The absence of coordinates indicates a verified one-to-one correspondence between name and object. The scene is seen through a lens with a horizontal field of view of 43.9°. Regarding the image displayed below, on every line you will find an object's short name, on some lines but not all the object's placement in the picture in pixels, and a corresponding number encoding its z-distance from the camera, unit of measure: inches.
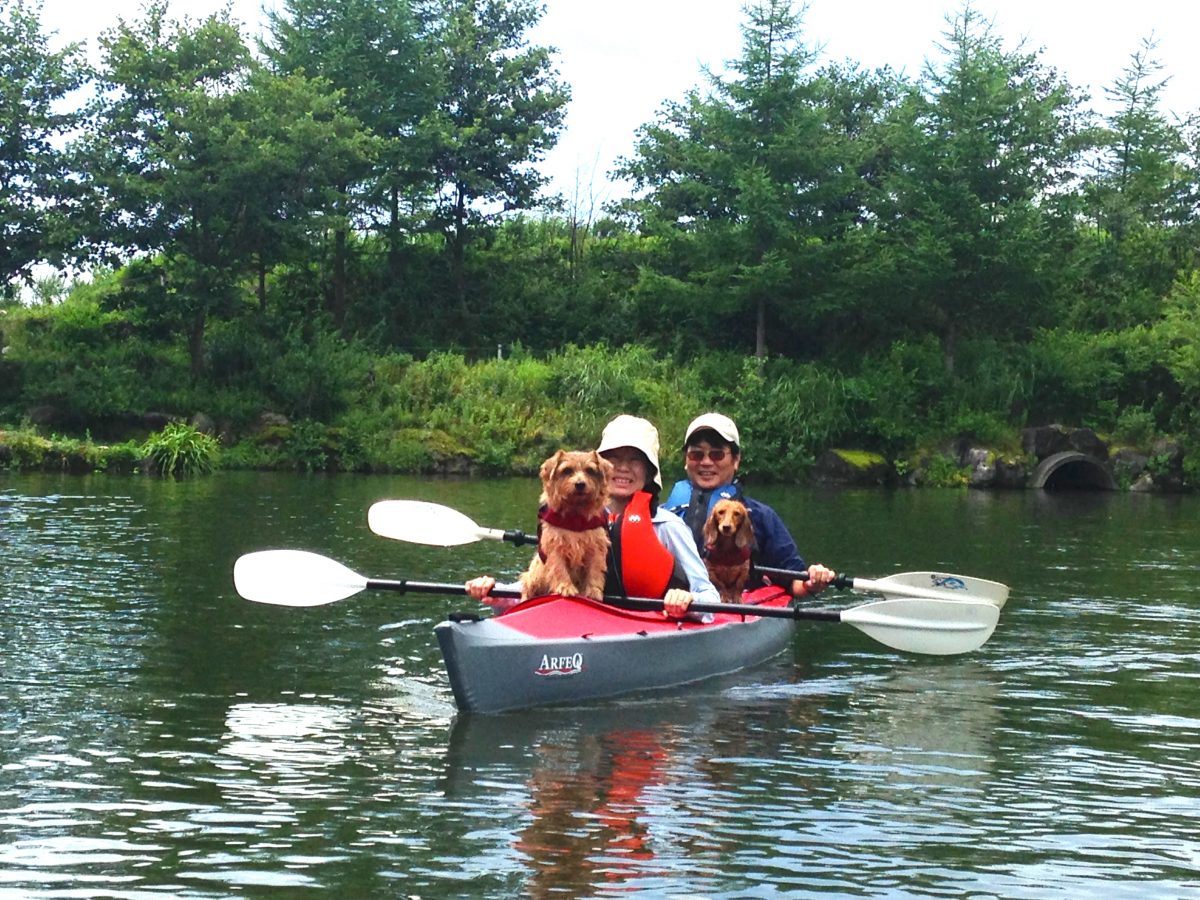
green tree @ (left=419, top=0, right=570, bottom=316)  1450.5
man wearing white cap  412.8
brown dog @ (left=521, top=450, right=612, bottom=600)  324.2
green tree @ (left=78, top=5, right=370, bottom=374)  1235.9
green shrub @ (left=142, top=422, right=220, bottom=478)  1120.8
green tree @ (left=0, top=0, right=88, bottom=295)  1283.2
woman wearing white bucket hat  353.7
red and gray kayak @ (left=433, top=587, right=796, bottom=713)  324.2
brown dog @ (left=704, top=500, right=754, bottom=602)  403.2
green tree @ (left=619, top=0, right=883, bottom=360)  1341.0
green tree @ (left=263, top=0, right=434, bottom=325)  1413.6
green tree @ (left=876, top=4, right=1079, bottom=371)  1347.2
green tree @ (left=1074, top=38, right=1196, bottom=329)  1549.0
